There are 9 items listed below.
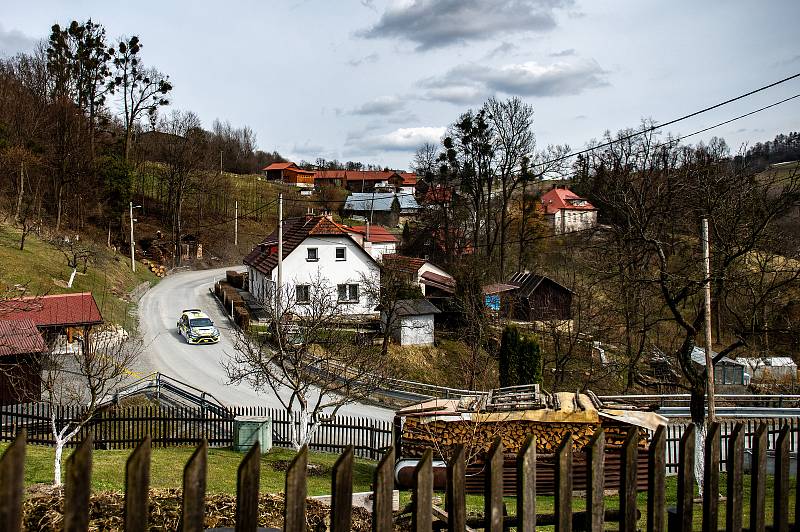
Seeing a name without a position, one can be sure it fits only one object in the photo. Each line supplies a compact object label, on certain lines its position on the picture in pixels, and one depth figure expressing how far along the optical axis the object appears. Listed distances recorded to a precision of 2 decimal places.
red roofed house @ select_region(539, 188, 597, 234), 80.94
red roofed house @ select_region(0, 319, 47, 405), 20.25
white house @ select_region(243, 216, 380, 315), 41.78
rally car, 34.09
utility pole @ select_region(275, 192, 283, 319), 30.91
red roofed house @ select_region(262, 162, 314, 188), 115.88
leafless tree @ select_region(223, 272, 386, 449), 17.36
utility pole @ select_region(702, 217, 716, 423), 14.15
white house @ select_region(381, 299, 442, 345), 37.25
